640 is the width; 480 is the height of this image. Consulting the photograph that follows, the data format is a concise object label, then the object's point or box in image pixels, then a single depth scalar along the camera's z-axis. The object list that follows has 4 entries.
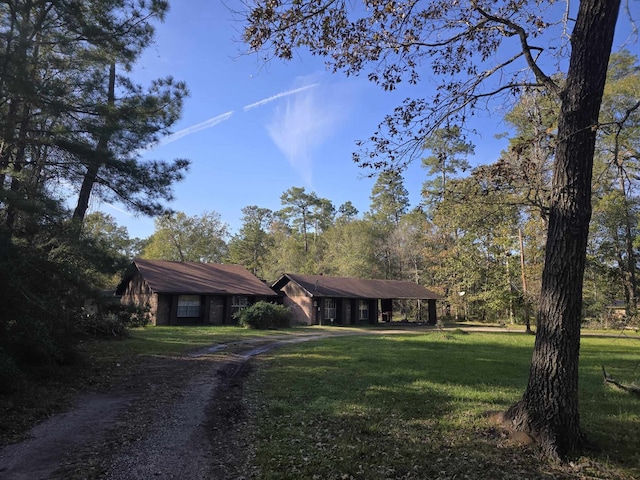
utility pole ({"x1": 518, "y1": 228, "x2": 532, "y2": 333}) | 26.15
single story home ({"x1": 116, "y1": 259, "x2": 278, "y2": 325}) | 28.00
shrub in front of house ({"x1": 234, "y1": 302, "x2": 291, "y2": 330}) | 25.83
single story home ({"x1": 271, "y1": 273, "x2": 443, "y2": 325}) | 33.62
